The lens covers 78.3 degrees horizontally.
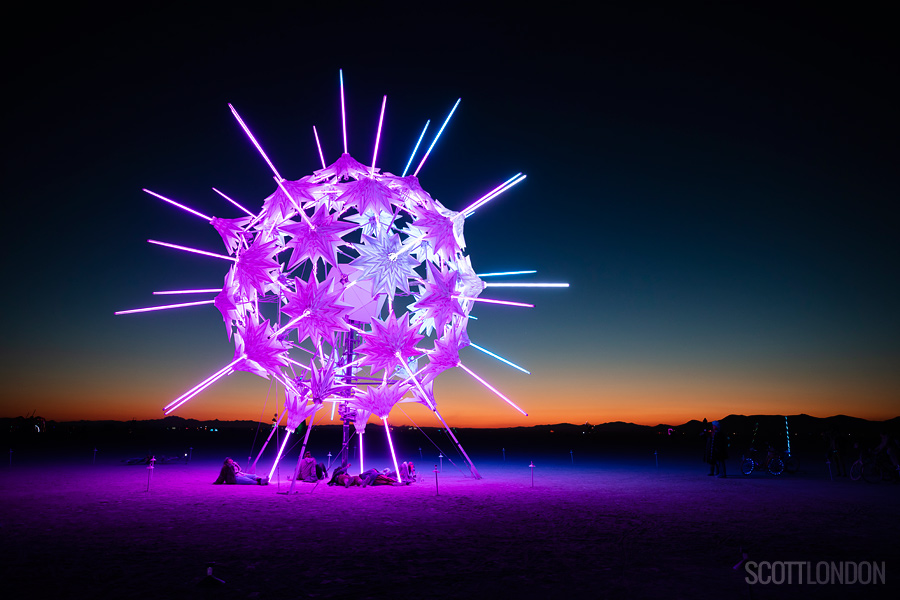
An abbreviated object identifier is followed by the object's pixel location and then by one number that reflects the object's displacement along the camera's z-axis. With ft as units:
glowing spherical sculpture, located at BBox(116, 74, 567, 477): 53.36
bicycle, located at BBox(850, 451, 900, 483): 61.26
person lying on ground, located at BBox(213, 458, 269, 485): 58.16
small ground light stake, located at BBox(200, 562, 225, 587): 22.11
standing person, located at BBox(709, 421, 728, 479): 68.51
